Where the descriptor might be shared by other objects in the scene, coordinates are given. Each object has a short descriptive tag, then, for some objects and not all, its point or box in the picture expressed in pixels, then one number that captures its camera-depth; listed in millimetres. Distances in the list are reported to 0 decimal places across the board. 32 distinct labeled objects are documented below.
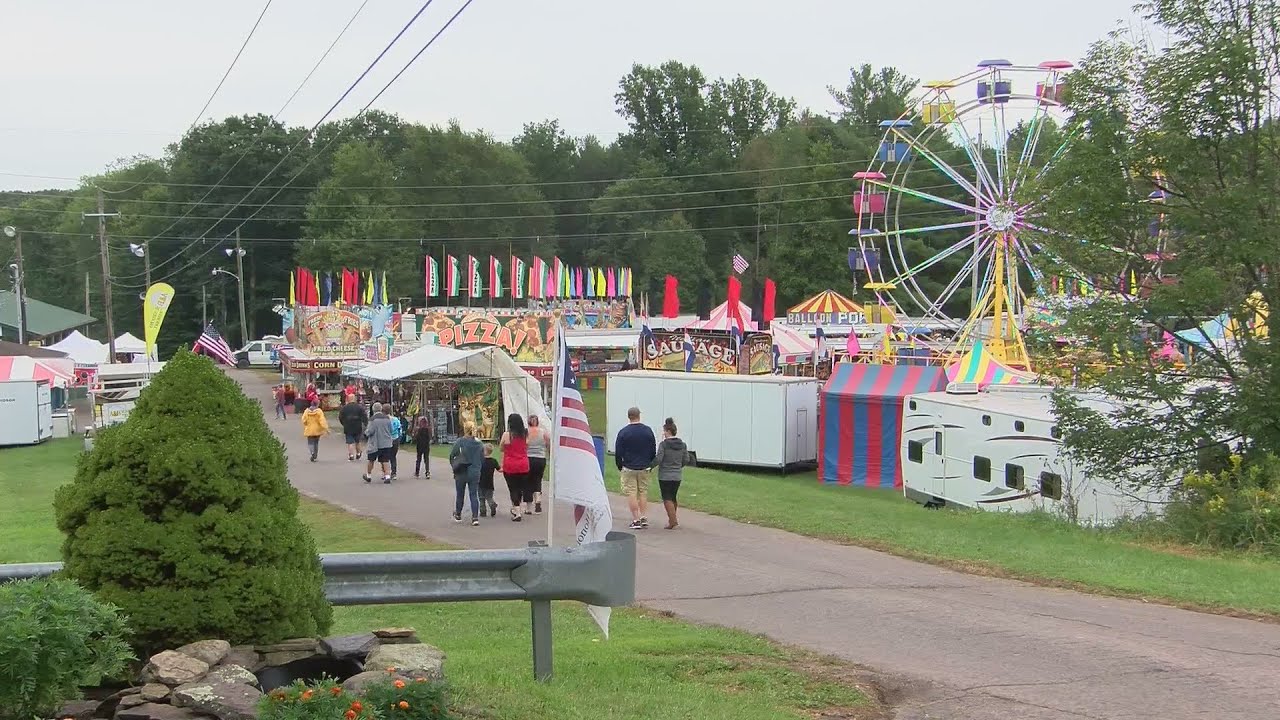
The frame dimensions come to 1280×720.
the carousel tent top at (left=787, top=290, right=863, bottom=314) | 61156
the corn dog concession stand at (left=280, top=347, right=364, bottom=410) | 47531
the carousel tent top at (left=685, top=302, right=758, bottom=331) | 56062
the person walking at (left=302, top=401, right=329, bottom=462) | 28984
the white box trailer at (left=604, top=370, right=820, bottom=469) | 29000
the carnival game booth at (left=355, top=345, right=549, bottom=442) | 32438
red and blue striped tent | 26344
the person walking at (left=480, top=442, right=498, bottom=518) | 18477
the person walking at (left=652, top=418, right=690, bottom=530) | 17156
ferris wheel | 34625
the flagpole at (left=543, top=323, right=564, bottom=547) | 7680
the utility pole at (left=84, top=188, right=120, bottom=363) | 43594
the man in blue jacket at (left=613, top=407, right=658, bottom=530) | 16984
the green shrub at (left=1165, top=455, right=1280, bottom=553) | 14633
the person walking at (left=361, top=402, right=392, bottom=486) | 23641
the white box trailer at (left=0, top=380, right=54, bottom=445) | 37906
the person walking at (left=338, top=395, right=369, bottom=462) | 29141
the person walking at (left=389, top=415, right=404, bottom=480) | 24575
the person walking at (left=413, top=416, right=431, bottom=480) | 24688
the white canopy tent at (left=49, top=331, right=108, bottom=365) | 61031
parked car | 82312
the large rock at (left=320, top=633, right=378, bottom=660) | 5477
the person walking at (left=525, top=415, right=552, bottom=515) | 18438
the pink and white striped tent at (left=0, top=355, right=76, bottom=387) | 38781
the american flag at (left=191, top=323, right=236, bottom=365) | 47438
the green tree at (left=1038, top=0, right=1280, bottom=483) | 16609
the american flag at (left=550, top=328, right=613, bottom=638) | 7383
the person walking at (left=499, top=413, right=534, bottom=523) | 18006
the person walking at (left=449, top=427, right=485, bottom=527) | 18125
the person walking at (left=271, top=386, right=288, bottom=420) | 44281
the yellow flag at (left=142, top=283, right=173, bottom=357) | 37375
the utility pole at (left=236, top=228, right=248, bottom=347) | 79688
